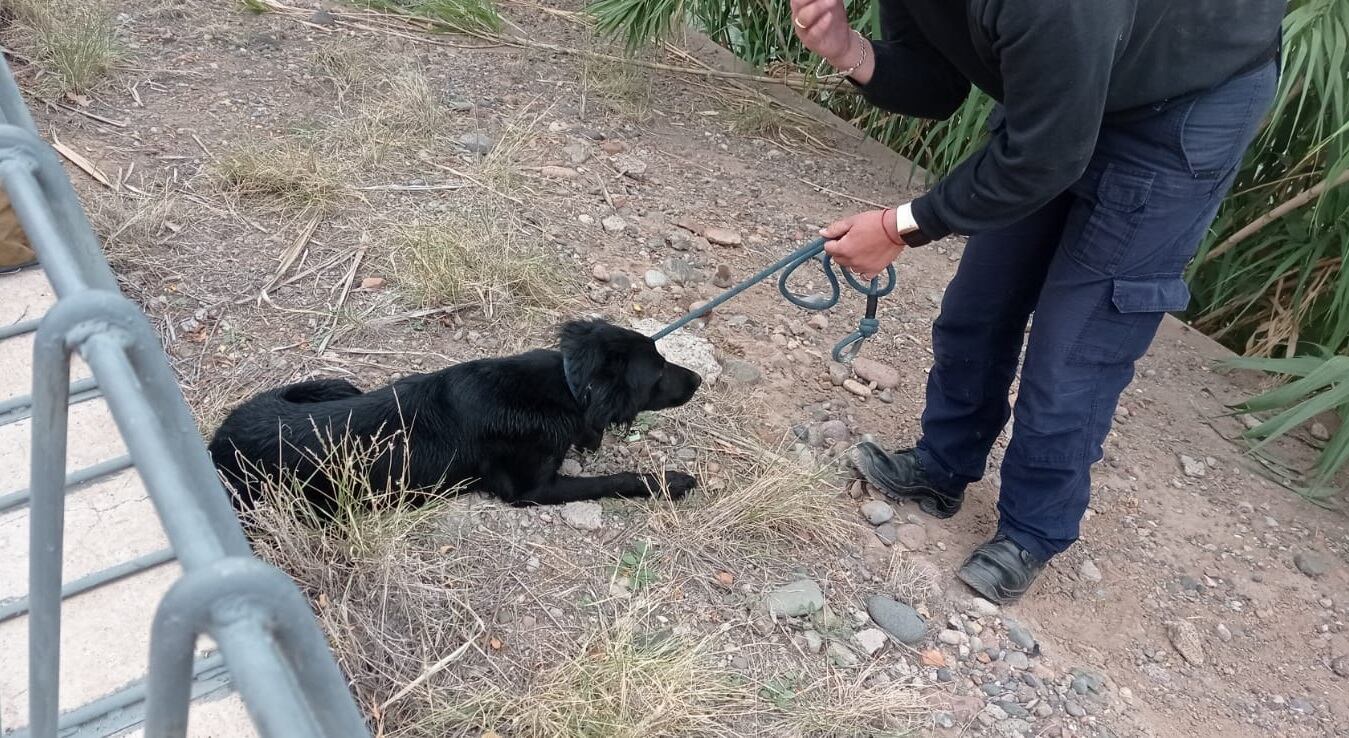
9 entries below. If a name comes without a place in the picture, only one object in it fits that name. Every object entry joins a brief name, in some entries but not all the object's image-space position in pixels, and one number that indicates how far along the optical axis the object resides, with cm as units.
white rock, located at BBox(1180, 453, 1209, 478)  334
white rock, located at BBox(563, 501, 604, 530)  256
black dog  240
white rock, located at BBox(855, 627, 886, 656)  238
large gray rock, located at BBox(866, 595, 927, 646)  245
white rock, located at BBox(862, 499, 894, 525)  285
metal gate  59
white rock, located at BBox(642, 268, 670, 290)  358
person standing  184
